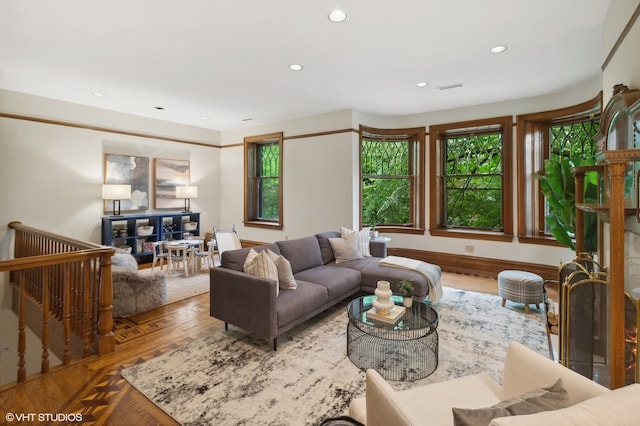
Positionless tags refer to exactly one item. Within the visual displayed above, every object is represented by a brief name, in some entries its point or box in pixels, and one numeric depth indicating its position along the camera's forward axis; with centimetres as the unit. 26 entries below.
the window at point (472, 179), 489
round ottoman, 355
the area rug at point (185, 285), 413
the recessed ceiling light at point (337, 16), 253
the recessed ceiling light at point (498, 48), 311
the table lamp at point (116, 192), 514
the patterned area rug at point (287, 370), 196
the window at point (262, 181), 657
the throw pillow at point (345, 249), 420
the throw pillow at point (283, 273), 305
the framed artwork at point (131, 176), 550
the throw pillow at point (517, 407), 90
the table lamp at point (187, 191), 623
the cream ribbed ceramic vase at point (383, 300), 254
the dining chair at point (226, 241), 502
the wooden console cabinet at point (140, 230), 533
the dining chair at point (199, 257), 527
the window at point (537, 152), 441
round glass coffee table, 239
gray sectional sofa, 264
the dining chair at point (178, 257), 493
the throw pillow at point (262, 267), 281
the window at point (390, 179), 568
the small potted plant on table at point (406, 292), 273
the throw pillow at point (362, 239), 437
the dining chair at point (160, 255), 507
